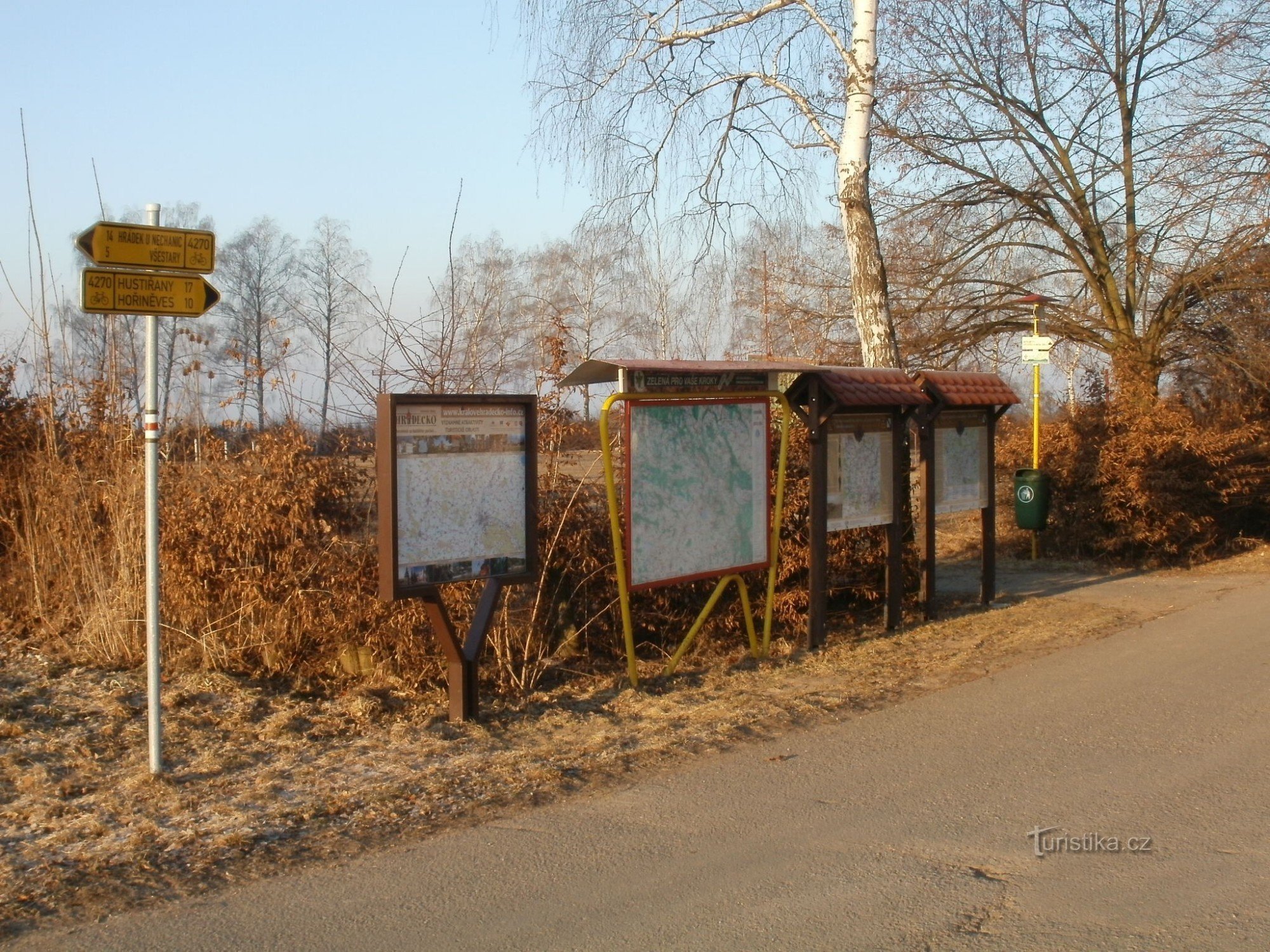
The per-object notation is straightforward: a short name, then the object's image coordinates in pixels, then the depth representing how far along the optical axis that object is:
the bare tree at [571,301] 9.33
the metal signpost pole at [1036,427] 16.09
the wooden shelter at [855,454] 9.69
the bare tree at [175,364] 9.41
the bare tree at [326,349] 8.56
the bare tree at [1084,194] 17.80
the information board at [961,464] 11.62
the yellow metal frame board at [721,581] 8.04
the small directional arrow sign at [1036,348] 15.85
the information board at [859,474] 10.08
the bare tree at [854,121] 11.75
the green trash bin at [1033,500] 15.66
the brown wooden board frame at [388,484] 6.78
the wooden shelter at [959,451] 11.13
